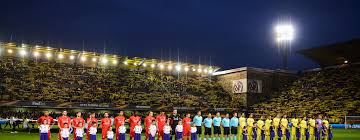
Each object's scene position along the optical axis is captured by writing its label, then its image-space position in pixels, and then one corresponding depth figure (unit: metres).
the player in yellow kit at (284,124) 24.62
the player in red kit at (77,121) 18.11
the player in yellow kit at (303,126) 25.16
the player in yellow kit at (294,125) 24.78
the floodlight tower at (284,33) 62.45
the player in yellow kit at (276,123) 24.72
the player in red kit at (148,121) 19.96
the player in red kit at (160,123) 20.70
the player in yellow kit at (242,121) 22.88
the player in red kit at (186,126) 21.47
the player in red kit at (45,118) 17.80
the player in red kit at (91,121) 18.67
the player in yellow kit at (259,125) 23.22
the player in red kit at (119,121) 19.84
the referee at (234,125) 23.73
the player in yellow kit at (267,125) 23.84
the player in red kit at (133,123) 20.24
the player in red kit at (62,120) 17.76
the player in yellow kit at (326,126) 25.62
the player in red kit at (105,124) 19.52
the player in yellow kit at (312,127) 25.20
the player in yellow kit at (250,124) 23.27
